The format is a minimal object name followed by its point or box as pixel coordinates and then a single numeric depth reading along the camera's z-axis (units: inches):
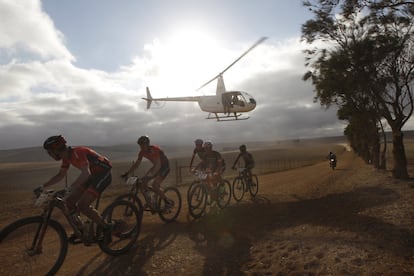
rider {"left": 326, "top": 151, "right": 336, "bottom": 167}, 1371.2
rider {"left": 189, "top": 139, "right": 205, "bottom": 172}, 469.5
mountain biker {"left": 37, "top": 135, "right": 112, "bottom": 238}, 236.8
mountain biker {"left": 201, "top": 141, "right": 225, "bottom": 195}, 454.7
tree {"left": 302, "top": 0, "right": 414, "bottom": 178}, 727.1
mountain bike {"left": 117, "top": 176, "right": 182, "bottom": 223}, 333.1
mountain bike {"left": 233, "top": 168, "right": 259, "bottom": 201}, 571.2
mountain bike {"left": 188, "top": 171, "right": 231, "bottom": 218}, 427.2
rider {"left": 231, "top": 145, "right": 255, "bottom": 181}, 583.5
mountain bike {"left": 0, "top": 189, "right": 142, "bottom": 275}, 217.2
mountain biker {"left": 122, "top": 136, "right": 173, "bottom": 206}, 359.6
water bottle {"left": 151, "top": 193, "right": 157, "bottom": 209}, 370.6
